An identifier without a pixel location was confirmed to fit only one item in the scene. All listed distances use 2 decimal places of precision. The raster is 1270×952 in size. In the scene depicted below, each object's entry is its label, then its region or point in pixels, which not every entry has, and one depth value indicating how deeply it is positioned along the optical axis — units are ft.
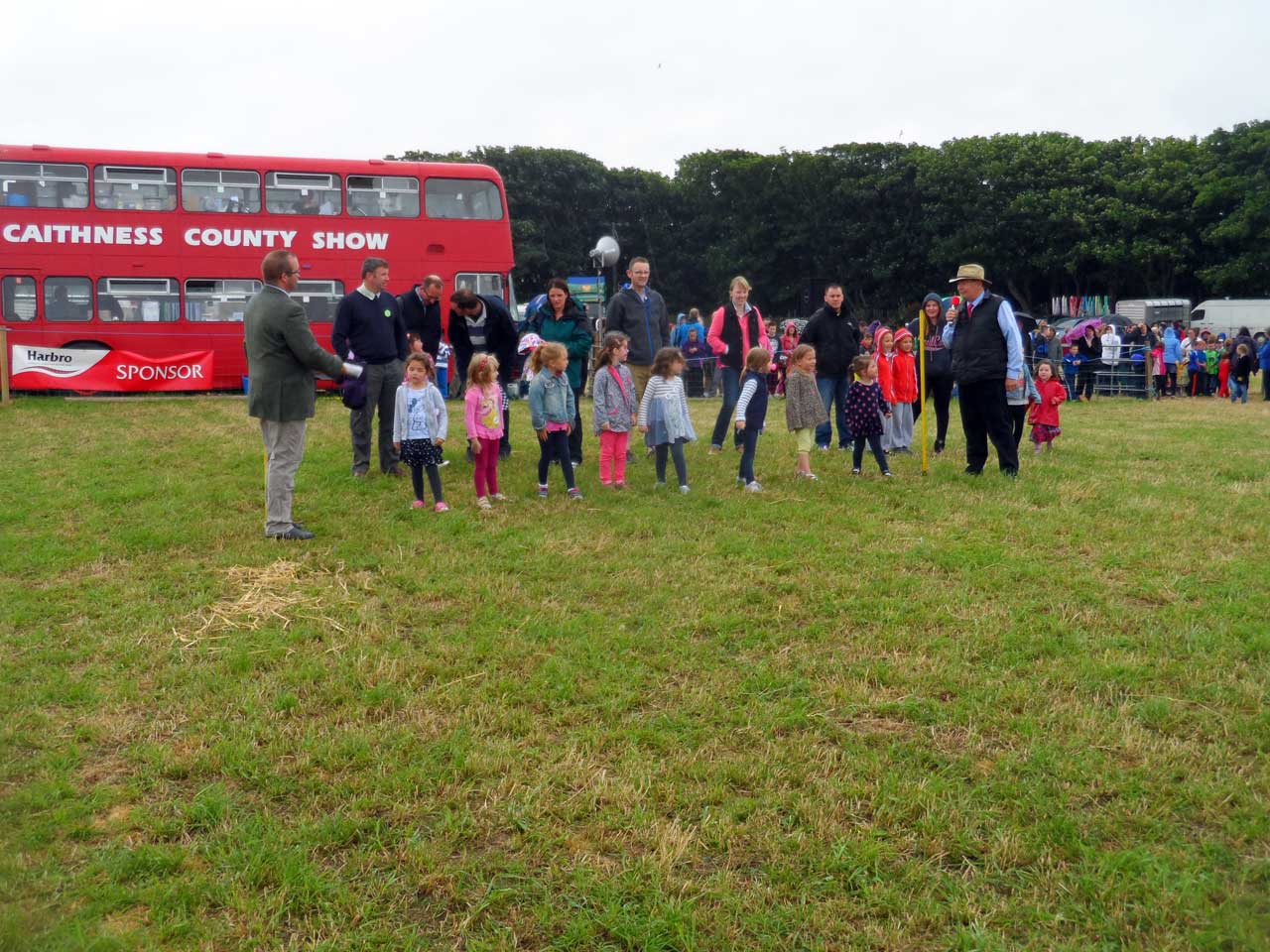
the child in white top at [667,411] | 29.78
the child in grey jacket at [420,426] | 27.20
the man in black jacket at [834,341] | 36.11
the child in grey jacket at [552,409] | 28.83
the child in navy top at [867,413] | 31.76
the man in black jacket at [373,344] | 30.71
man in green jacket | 24.32
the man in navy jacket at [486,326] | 32.48
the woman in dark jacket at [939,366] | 38.58
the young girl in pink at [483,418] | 27.89
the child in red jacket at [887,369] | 37.60
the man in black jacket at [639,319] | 34.76
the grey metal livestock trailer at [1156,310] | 126.62
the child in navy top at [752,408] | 30.14
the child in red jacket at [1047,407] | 37.76
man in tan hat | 31.24
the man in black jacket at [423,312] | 34.04
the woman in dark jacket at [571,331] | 33.09
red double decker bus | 59.77
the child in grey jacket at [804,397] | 30.86
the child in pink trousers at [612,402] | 29.86
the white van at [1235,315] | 122.93
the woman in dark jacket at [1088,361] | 71.26
